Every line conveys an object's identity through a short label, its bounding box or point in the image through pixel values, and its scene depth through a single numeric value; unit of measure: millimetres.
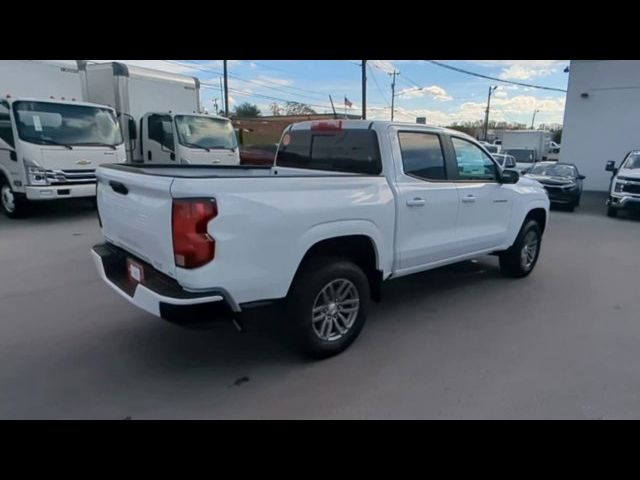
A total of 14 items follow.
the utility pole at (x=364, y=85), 20391
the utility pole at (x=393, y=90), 42188
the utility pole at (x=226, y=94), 22912
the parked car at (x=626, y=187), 10570
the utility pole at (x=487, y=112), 51112
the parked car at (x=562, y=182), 12008
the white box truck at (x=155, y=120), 10961
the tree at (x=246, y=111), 47406
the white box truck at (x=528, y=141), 26000
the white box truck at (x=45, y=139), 8172
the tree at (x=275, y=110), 49525
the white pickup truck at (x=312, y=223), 2582
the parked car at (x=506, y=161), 15452
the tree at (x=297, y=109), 44519
